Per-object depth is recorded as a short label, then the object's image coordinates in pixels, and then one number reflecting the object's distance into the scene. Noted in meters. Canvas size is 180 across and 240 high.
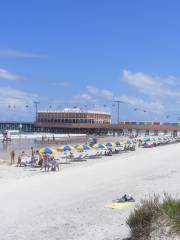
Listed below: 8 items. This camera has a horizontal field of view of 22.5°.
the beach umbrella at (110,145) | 39.78
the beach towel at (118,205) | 12.38
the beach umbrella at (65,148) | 30.07
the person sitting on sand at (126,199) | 13.11
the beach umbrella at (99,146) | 35.06
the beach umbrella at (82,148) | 31.49
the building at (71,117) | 141.88
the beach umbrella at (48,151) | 27.42
